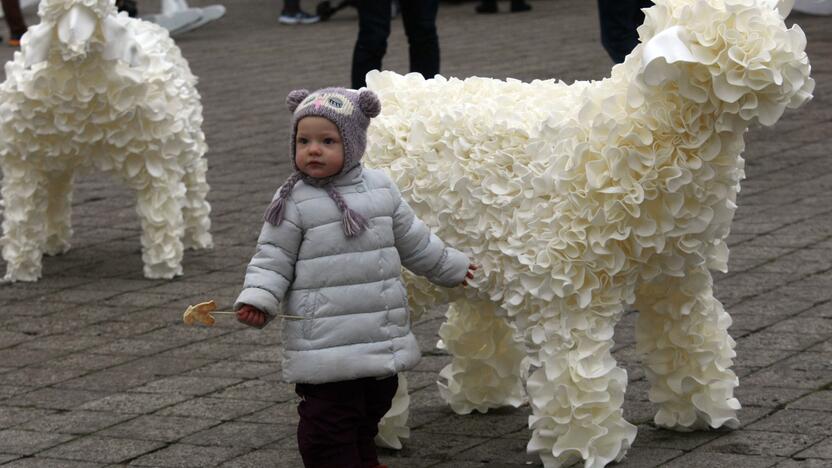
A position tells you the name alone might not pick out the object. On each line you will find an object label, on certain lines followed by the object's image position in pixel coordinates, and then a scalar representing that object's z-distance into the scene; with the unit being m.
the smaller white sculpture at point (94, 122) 11.40
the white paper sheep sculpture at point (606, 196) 6.85
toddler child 7.25
